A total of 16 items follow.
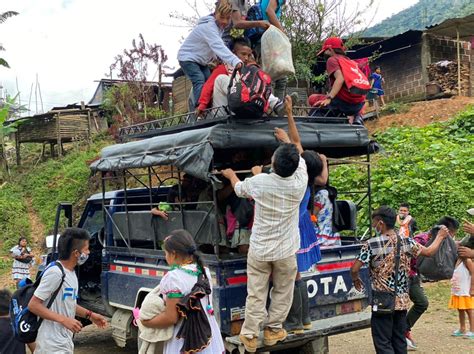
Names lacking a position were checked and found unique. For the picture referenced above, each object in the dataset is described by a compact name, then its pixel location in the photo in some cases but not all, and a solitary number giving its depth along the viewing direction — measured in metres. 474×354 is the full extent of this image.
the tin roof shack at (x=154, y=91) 22.44
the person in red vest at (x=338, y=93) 5.62
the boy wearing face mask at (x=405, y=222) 7.27
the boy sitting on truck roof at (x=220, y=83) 5.45
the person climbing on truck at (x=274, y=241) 4.23
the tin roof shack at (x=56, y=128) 20.80
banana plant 19.37
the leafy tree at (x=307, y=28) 16.45
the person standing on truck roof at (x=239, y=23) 5.67
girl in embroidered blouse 3.18
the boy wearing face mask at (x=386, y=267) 4.53
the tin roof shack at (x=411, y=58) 18.02
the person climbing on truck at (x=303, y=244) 4.60
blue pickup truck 4.59
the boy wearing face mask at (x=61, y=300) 3.60
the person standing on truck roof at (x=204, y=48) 5.55
